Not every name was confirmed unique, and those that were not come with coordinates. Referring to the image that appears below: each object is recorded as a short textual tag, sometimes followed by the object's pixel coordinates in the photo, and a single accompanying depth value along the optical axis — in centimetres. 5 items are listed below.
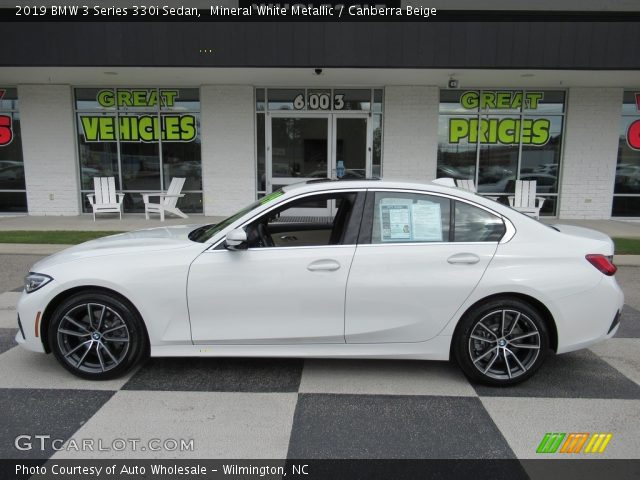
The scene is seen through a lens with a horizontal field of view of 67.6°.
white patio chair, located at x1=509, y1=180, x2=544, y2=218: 1270
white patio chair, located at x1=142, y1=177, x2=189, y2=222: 1252
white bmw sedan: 366
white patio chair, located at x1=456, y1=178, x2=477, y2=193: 1274
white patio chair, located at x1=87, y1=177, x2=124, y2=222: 1270
